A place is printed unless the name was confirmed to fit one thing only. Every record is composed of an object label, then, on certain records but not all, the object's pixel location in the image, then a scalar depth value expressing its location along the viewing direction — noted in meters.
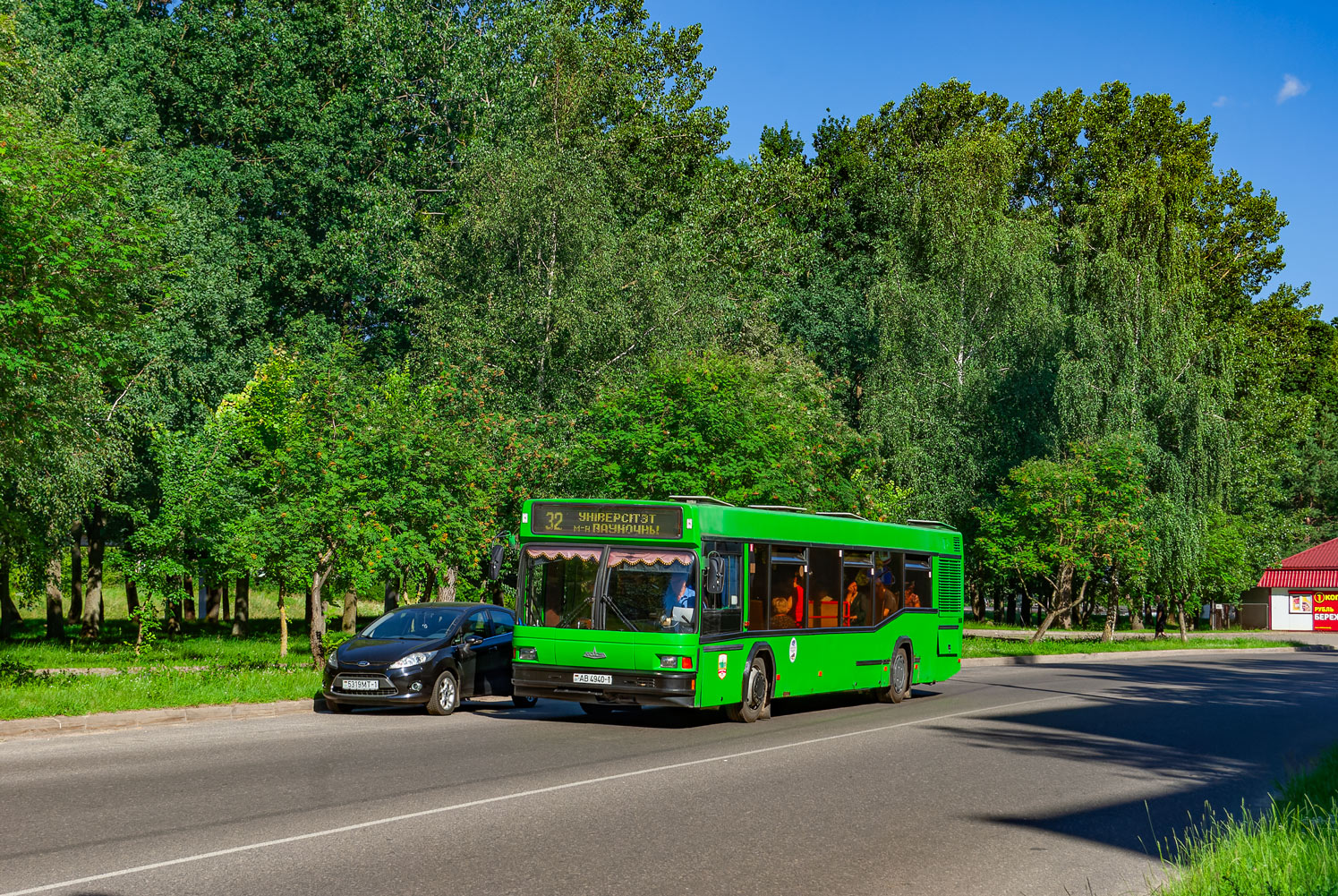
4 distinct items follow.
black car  16.81
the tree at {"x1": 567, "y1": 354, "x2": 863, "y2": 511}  28.34
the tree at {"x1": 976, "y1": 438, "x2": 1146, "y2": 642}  38.91
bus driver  15.57
